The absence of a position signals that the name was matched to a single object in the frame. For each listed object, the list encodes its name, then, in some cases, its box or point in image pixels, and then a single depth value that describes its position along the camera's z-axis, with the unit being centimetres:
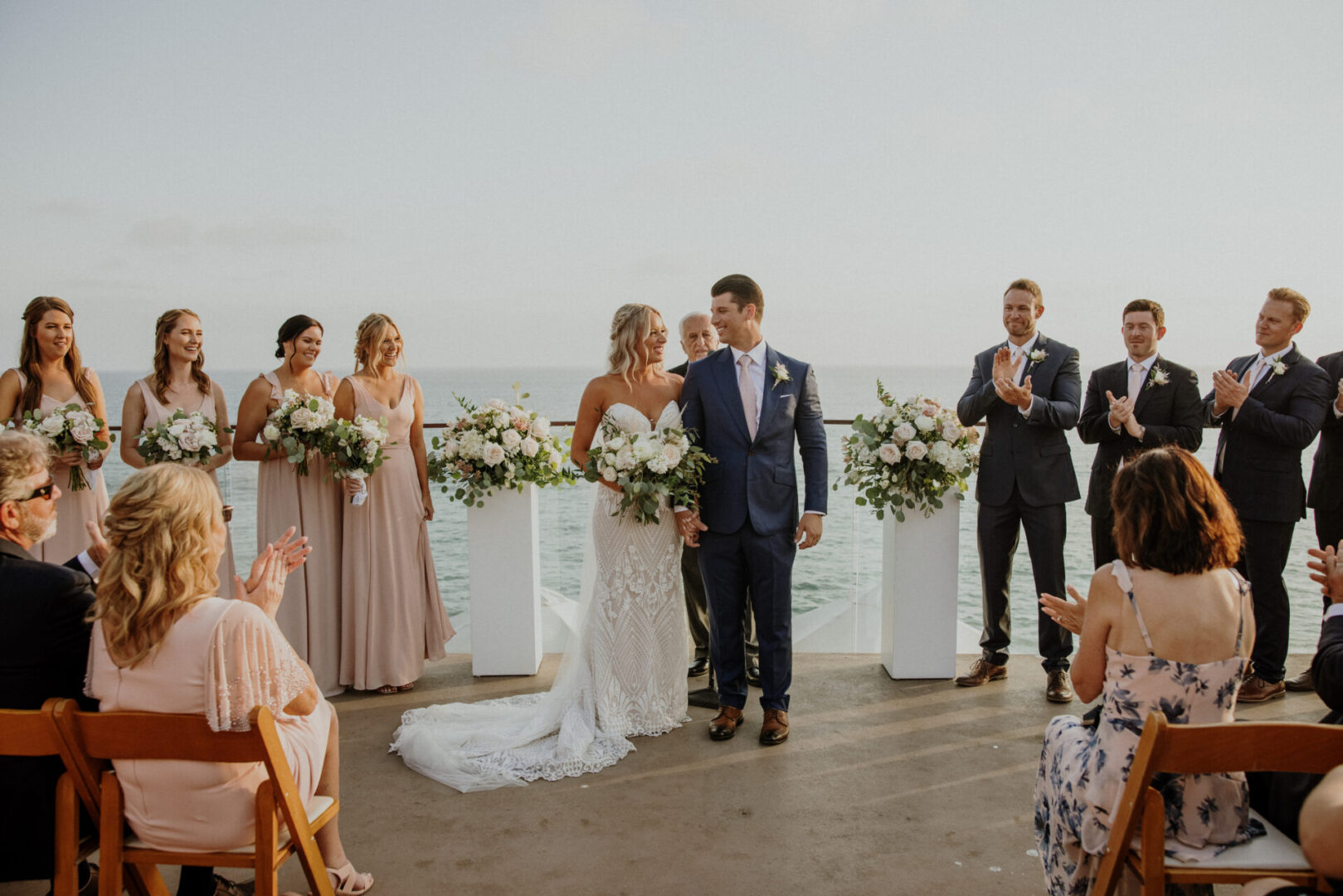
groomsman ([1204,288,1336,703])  419
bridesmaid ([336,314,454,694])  455
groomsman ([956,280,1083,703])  430
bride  398
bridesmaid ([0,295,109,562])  454
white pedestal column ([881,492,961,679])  460
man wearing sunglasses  207
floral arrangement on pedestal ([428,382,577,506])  458
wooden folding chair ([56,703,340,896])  183
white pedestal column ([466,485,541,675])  476
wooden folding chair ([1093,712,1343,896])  173
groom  382
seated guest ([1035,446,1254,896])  201
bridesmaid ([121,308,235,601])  457
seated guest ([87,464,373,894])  197
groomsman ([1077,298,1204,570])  427
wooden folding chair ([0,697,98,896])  183
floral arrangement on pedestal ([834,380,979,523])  435
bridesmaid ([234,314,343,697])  449
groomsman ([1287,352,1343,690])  438
